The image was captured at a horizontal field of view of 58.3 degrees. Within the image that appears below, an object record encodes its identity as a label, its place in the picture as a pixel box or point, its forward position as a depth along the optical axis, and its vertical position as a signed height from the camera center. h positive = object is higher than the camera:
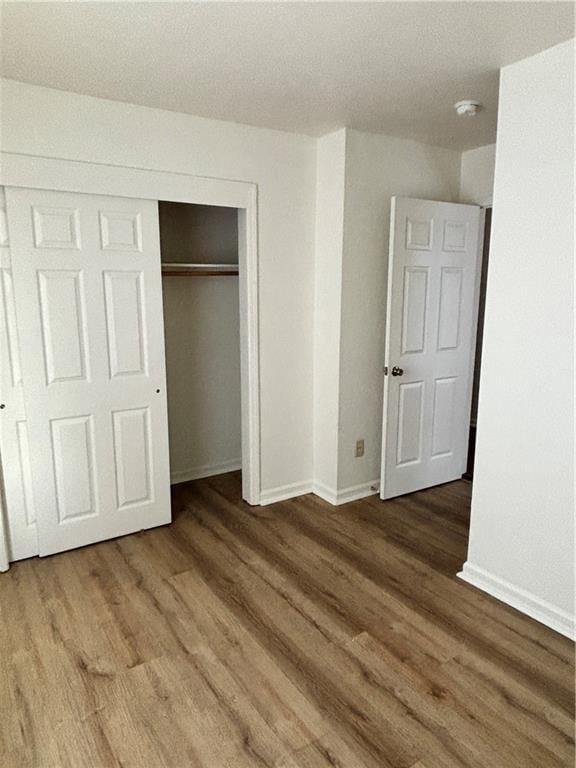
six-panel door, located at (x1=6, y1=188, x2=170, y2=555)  2.62 -0.36
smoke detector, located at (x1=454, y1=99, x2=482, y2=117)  2.64 +0.95
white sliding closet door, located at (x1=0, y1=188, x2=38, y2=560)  2.58 -0.73
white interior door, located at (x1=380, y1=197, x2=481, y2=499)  3.34 -0.31
